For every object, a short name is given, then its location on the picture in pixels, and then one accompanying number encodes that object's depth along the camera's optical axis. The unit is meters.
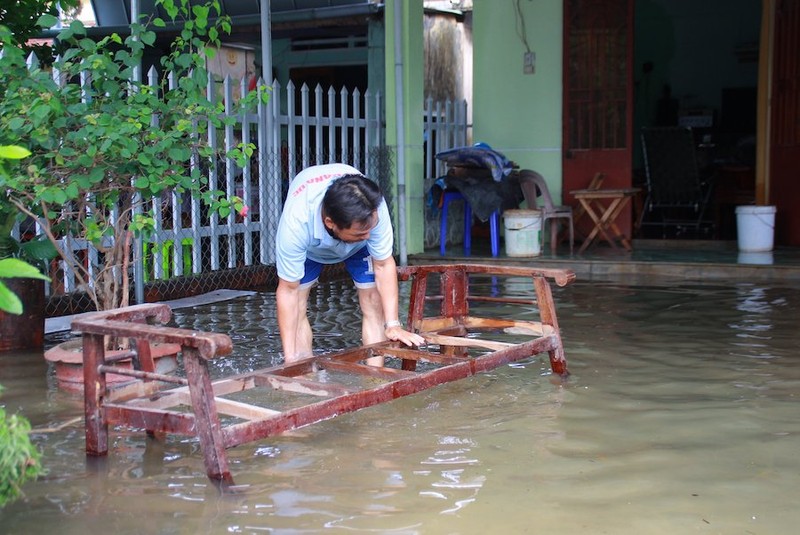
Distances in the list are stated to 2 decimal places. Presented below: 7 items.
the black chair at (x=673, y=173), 11.45
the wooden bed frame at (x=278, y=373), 3.18
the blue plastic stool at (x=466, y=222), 10.30
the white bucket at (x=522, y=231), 9.99
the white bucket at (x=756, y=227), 9.97
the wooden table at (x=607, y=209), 10.31
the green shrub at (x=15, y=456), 2.09
